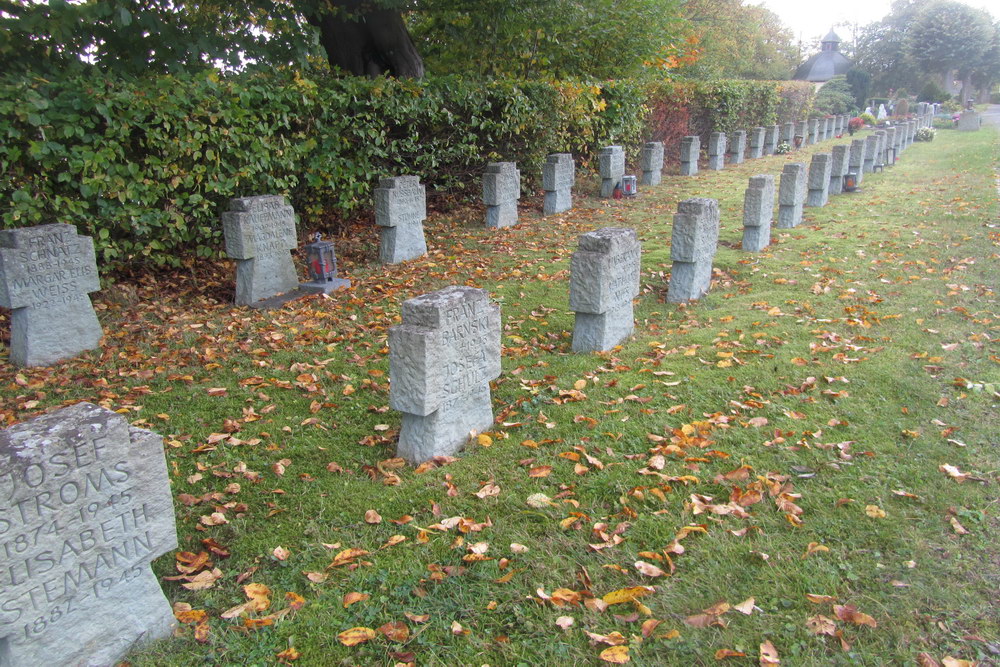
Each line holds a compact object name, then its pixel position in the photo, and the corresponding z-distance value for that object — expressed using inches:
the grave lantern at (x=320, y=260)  343.0
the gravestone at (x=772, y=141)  983.0
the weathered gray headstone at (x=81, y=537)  107.7
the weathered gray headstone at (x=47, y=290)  256.8
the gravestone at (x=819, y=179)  537.6
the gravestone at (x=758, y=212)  393.1
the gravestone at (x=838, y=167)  590.9
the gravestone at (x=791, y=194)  459.8
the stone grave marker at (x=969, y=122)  1408.7
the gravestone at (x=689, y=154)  767.7
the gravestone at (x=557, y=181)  526.9
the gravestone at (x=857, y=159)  614.5
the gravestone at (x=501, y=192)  474.6
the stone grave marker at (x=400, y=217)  390.0
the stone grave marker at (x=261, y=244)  327.0
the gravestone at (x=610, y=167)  598.9
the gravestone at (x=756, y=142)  946.7
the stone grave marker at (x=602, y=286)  254.1
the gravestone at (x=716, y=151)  818.8
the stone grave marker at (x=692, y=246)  314.2
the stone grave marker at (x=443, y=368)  177.3
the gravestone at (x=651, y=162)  684.1
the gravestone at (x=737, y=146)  892.0
